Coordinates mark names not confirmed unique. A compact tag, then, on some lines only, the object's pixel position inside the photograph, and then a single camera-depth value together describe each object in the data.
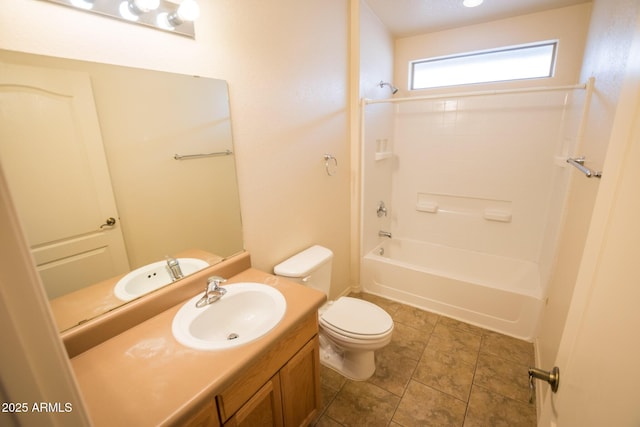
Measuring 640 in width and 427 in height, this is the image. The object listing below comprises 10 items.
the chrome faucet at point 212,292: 1.22
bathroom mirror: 0.85
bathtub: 2.12
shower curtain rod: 1.83
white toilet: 1.63
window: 2.43
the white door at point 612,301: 0.41
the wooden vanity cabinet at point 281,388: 0.95
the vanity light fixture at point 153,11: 0.91
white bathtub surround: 2.22
